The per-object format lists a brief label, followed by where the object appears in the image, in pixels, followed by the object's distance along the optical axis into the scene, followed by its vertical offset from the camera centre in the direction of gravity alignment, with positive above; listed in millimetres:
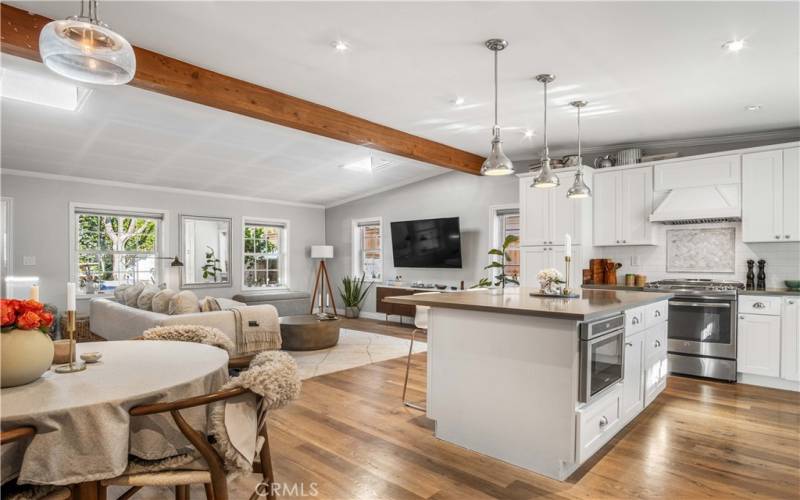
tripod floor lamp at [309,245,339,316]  8945 -154
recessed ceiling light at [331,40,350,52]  2949 +1365
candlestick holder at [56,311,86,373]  1646 -443
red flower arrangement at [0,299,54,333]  1444 -225
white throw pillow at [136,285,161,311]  4758 -567
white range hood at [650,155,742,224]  4543 +609
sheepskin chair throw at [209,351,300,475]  1485 -537
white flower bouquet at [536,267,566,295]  3225 -245
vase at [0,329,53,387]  1409 -356
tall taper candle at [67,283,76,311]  1631 -187
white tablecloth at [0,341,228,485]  1272 -504
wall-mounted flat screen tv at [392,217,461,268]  7363 +79
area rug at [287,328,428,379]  4871 -1321
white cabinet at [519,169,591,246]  5371 +422
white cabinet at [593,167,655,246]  5113 +484
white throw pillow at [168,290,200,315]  4203 -537
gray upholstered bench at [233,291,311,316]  7941 -978
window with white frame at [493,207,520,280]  6812 +275
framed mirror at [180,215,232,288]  7676 -66
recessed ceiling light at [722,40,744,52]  2836 +1313
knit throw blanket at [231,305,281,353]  4391 -827
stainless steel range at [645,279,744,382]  4285 -818
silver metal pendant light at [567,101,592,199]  3799 +502
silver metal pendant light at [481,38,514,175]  2943 +595
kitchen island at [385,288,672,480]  2365 -747
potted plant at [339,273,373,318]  8773 -965
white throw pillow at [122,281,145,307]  5188 -551
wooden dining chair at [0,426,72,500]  1326 -743
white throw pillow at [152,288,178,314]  4418 -540
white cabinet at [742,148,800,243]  4238 +510
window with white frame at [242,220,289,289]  8578 -133
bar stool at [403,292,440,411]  3514 -565
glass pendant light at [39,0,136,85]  1551 +720
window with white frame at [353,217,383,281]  8805 -32
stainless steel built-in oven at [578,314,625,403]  2354 -630
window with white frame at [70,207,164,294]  6594 -10
